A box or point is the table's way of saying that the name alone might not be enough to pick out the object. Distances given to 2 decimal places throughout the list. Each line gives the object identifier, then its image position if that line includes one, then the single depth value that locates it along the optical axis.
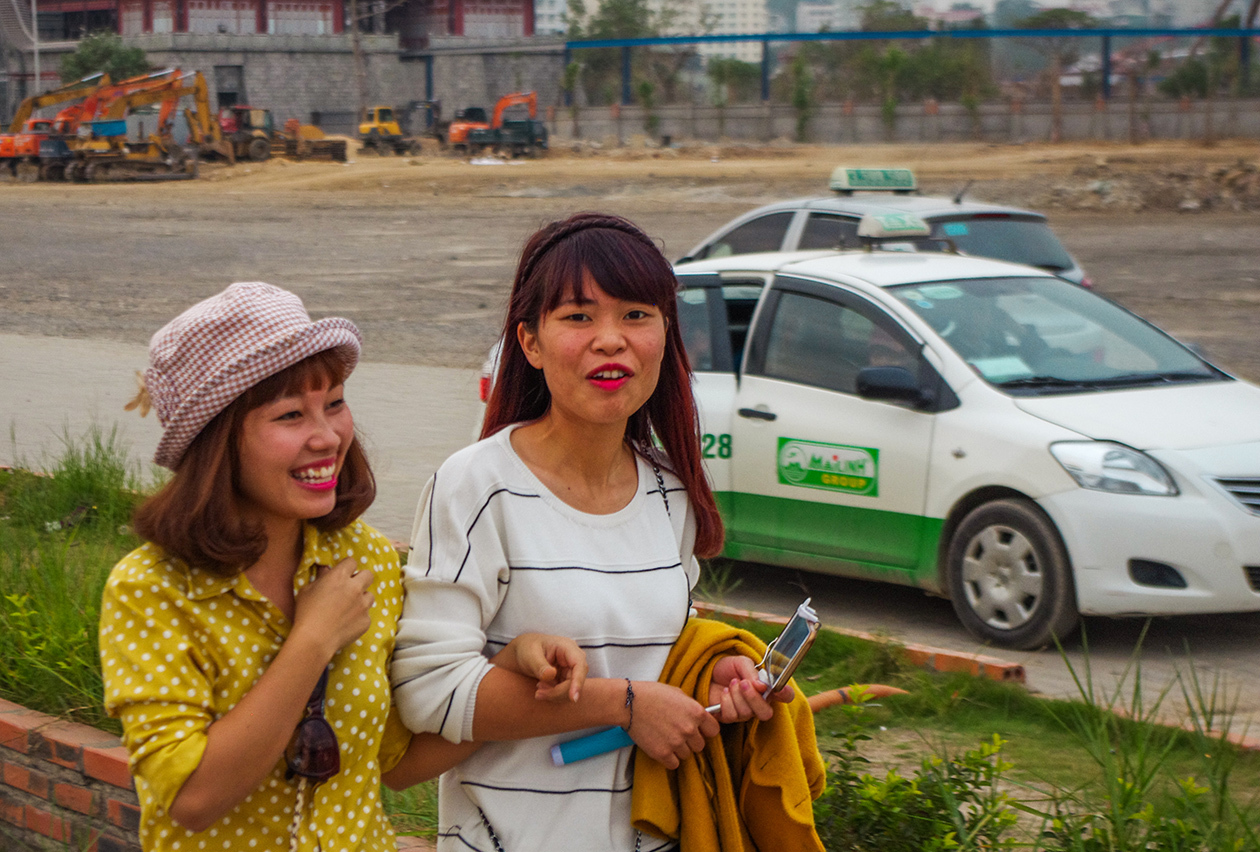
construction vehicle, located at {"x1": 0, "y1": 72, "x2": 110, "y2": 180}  42.09
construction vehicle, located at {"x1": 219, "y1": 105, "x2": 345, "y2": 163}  50.09
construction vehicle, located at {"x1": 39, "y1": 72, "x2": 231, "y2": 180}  41.59
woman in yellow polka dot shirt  1.85
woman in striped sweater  1.97
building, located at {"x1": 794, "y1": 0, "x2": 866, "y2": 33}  80.06
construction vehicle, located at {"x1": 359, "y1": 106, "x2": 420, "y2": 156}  53.91
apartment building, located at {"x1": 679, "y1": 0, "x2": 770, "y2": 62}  73.69
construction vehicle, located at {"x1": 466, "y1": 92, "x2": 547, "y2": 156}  52.06
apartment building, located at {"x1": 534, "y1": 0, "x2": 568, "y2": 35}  83.25
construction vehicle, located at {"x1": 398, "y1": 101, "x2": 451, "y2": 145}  60.34
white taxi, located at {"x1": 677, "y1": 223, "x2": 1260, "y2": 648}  5.55
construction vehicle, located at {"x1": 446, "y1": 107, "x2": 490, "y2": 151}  52.06
